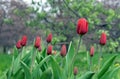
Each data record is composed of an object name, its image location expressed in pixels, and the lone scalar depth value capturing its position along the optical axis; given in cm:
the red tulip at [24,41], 272
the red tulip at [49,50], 289
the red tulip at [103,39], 260
